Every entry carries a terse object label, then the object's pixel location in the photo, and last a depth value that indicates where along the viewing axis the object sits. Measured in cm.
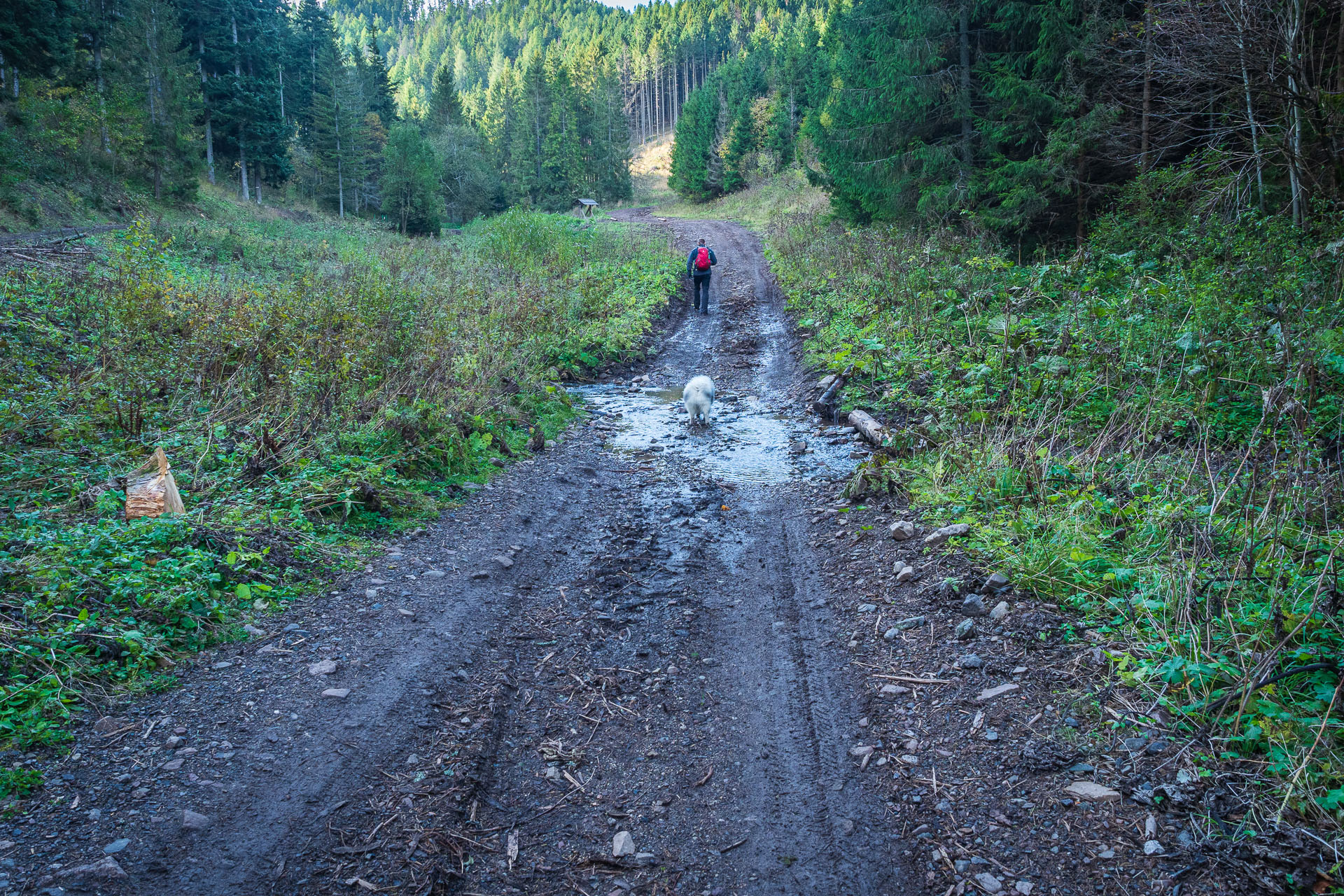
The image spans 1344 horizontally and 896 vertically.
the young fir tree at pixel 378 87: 5028
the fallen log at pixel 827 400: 962
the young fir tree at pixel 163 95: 2638
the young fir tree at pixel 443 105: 5562
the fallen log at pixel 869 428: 782
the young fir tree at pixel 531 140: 5334
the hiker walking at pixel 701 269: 1814
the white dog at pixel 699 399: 957
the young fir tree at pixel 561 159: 5200
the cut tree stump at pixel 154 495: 486
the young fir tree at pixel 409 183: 3544
